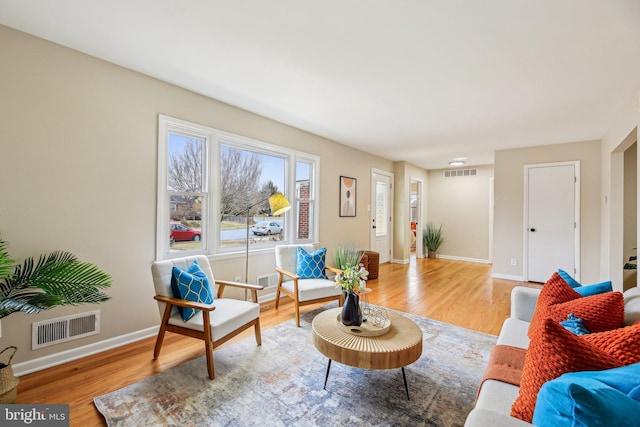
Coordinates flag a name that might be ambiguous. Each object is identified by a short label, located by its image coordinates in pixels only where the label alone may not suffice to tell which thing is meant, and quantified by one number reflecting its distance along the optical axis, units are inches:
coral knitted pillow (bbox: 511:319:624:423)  36.8
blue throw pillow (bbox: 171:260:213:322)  88.6
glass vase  82.4
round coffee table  67.6
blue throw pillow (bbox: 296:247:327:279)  139.5
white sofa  36.4
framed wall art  207.3
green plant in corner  301.3
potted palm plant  66.3
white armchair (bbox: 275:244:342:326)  122.6
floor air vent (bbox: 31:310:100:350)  85.7
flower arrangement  83.6
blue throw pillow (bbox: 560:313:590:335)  54.6
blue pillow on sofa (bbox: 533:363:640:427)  28.0
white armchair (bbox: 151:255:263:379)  82.6
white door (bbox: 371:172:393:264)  245.9
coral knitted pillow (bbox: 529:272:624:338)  55.8
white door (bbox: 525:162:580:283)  190.2
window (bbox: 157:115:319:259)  116.6
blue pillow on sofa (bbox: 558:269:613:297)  68.6
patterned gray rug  66.8
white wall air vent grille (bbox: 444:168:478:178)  287.7
